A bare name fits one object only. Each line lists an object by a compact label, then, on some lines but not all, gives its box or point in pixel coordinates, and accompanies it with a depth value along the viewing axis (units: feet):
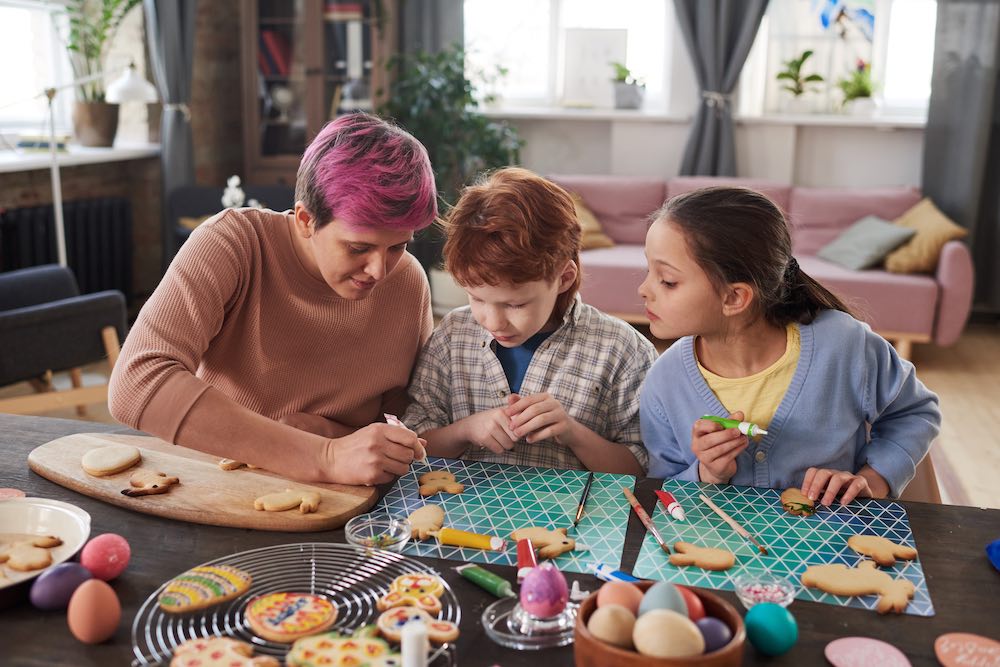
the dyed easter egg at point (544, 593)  3.54
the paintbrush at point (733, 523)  4.27
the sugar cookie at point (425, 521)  4.28
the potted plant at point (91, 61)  17.65
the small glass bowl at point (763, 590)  3.71
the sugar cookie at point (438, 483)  4.77
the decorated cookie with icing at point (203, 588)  3.61
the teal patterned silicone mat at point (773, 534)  3.95
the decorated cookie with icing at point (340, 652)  3.27
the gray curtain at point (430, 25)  21.33
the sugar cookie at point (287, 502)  4.41
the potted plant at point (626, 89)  21.18
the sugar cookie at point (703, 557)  4.00
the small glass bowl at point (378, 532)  4.20
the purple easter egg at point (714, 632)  3.03
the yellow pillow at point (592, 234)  18.92
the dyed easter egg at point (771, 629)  3.35
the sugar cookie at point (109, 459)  4.79
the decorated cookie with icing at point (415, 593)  3.64
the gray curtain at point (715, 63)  19.90
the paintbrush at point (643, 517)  4.21
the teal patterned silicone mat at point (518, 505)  4.16
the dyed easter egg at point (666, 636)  2.92
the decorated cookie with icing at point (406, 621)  3.42
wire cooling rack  3.42
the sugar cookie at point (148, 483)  4.56
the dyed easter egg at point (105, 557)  3.84
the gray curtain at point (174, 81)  18.48
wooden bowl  2.91
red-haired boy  5.41
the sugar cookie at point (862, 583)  3.72
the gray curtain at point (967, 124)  18.81
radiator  16.01
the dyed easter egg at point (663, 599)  3.10
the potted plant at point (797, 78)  20.11
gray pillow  17.34
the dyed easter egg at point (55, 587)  3.65
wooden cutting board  4.38
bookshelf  20.21
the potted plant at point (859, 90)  20.06
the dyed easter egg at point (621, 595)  3.18
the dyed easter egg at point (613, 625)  3.03
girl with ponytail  5.33
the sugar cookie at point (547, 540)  4.12
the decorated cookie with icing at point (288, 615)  3.41
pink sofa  16.72
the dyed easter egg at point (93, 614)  3.42
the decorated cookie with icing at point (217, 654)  3.23
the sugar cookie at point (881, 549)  4.08
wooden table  3.39
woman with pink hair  4.85
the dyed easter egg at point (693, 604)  3.19
